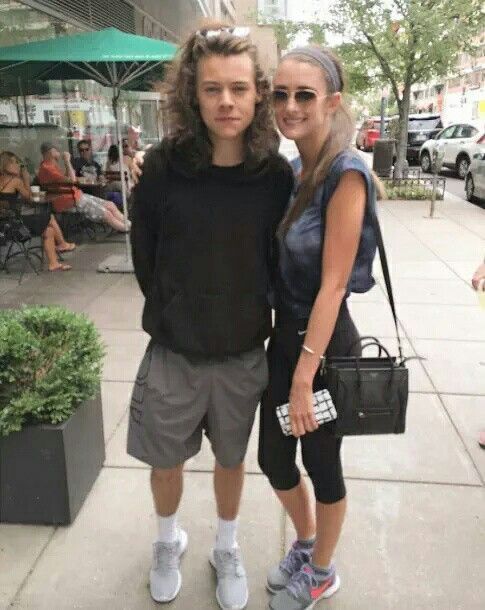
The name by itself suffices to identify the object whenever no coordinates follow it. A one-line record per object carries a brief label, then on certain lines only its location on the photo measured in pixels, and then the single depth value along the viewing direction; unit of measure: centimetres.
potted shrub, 254
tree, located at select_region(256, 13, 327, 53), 1383
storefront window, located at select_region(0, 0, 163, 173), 843
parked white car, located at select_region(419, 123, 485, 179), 1670
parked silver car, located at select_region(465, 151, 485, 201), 1223
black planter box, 255
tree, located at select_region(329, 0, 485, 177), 1227
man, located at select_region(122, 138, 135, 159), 978
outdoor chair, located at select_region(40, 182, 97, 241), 796
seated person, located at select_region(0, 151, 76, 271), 721
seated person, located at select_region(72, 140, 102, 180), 992
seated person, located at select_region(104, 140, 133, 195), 941
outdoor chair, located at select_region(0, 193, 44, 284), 663
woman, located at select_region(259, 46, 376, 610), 169
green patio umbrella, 614
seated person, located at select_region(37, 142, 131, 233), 795
